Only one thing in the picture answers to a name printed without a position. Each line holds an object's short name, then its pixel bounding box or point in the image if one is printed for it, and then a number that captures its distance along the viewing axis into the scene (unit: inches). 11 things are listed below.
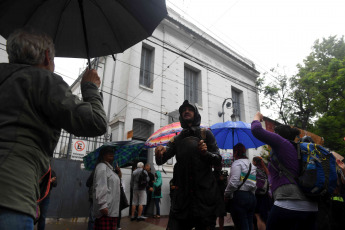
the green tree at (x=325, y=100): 650.2
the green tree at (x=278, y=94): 717.3
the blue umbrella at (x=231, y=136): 278.5
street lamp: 571.4
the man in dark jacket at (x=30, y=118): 44.5
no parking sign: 373.1
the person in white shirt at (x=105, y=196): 150.9
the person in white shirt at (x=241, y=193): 174.9
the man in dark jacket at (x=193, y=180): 102.0
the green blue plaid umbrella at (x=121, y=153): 233.5
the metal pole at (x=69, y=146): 370.0
